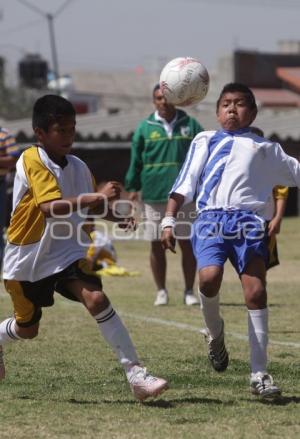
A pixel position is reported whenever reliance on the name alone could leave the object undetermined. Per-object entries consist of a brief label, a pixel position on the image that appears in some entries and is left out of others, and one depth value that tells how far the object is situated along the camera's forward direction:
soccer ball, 15.98
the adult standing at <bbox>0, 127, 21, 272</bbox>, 23.97
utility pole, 94.29
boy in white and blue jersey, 12.54
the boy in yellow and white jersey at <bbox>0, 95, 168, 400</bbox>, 11.97
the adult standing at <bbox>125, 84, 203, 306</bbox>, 21.95
